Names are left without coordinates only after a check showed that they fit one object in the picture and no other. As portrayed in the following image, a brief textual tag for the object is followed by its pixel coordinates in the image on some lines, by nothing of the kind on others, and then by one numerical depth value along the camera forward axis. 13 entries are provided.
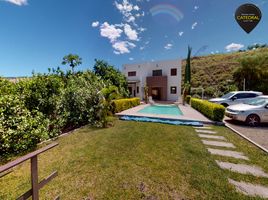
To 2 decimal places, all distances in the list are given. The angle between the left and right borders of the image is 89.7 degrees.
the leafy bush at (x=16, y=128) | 4.33
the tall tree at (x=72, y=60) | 21.22
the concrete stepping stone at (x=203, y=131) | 7.01
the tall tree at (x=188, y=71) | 26.17
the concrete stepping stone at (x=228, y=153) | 4.33
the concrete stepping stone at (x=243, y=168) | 3.46
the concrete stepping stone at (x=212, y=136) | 5.99
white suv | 12.95
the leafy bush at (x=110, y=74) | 20.69
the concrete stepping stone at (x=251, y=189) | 2.74
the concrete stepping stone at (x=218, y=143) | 5.20
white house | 24.38
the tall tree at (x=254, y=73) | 22.86
